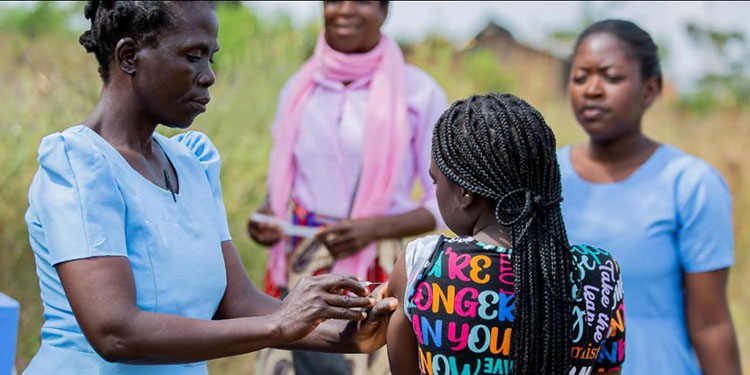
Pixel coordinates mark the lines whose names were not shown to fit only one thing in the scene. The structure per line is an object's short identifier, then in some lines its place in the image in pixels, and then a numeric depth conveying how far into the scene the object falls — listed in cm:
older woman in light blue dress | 211
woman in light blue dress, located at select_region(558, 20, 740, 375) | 329
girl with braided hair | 212
